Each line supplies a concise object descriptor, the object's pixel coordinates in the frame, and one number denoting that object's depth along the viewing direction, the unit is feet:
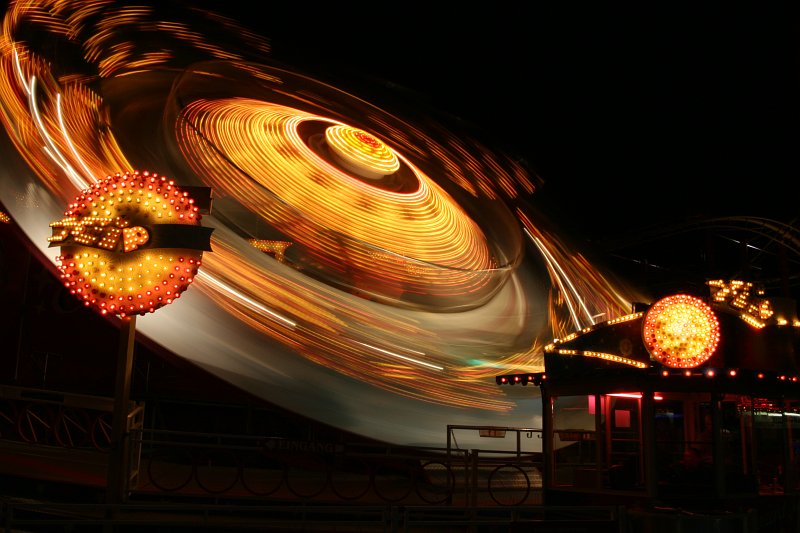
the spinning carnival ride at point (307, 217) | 55.47
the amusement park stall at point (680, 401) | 38.75
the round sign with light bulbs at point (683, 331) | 38.52
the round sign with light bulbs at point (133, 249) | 37.24
